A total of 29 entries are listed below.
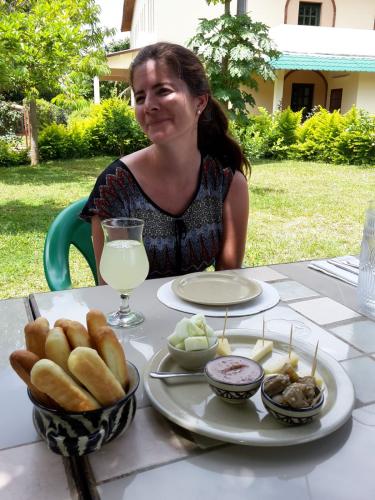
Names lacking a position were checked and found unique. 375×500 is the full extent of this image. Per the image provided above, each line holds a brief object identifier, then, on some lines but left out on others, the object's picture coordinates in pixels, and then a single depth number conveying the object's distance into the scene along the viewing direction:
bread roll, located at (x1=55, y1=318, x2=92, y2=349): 0.74
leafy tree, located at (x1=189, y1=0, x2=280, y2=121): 6.59
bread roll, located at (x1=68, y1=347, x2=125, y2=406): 0.67
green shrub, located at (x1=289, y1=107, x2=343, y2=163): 10.77
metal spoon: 0.86
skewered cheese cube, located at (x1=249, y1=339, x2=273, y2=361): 0.97
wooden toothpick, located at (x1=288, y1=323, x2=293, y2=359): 0.95
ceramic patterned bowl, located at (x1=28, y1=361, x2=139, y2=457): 0.66
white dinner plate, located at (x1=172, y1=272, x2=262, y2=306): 1.29
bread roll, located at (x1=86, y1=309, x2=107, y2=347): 0.77
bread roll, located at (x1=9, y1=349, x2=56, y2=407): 0.69
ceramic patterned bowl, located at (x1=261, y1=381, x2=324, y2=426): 0.71
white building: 13.64
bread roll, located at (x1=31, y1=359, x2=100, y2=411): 0.65
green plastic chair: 1.82
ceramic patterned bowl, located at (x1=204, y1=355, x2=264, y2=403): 0.76
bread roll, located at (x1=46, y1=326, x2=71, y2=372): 0.70
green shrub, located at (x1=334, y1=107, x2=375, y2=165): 10.27
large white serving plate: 0.71
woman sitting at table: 1.76
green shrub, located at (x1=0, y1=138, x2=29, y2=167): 10.30
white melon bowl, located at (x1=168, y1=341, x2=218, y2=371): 0.89
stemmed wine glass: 1.19
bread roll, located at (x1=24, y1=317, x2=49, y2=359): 0.74
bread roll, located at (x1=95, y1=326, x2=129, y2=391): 0.74
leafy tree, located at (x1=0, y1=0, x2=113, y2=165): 7.11
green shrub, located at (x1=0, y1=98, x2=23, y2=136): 13.57
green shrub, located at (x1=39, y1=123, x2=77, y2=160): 11.02
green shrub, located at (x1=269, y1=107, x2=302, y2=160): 11.27
